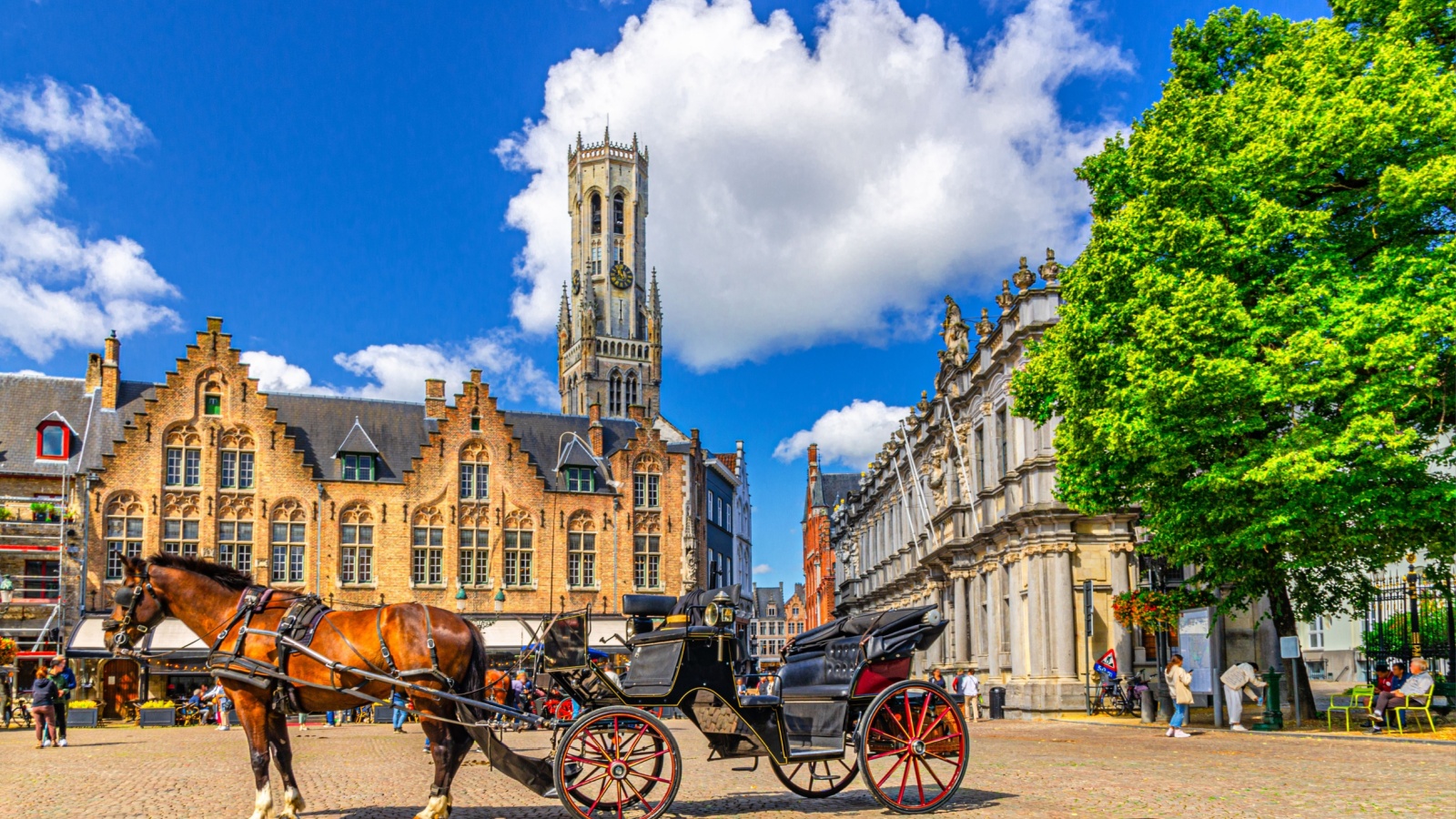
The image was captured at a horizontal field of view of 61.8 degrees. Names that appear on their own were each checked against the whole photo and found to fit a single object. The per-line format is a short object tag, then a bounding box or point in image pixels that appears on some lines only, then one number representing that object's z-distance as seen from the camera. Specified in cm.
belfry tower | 11875
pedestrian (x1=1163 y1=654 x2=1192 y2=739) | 2100
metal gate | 2202
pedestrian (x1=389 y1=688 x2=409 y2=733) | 2733
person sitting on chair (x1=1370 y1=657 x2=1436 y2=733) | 1950
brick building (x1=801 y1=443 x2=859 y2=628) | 8625
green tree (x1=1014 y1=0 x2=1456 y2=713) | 1900
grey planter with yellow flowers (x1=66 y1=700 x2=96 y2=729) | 3300
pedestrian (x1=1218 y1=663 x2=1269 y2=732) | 2180
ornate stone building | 3136
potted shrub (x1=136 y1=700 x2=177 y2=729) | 3397
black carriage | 941
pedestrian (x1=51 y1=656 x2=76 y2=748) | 2331
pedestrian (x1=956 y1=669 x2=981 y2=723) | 3033
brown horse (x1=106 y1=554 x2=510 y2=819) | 980
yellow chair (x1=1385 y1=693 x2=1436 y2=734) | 1911
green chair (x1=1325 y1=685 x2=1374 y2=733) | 2099
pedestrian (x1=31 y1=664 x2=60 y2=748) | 2222
